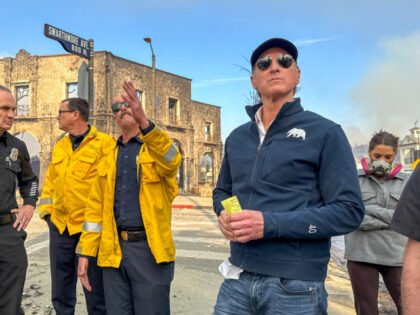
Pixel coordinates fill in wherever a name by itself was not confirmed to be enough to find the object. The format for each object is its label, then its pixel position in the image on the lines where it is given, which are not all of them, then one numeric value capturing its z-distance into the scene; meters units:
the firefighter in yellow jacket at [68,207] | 3.63
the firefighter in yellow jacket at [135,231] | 2.67
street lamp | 20.21
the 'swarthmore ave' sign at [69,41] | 6.19
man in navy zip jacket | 1.62
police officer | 3.03
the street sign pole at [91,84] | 6.73
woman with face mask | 3.04
